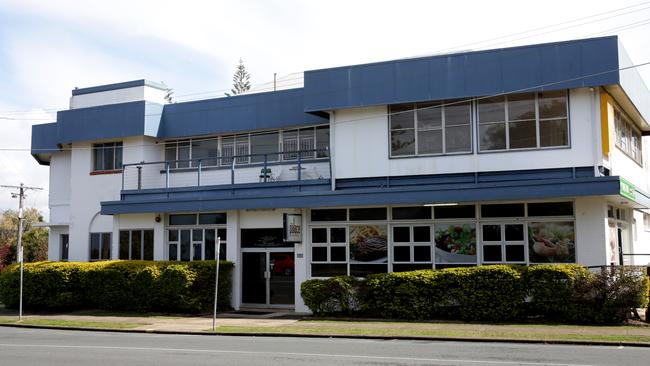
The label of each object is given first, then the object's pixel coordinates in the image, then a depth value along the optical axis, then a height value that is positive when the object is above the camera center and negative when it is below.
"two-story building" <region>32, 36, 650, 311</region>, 20.08 +2.78
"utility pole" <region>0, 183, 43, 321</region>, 42.76 +4.63
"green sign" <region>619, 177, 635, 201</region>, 18.81 +1.71
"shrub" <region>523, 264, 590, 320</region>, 18.30 -0.97
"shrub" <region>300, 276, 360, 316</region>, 21.00 -1.32
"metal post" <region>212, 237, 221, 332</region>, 19.02 -1.80
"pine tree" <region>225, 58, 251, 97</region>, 74.25 +18.74
